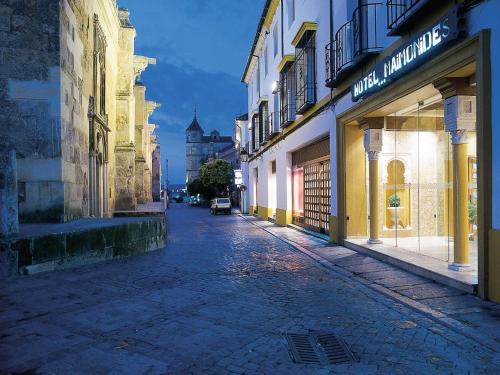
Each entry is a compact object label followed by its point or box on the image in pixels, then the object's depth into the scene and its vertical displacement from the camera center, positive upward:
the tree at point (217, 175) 51.09 +1.40
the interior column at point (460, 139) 7.19 +0.74
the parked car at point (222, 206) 36.53 -1.52
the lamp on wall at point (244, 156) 34.34 +2.41
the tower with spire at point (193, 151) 109.19 +8.85
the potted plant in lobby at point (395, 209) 11.58 -0.61
